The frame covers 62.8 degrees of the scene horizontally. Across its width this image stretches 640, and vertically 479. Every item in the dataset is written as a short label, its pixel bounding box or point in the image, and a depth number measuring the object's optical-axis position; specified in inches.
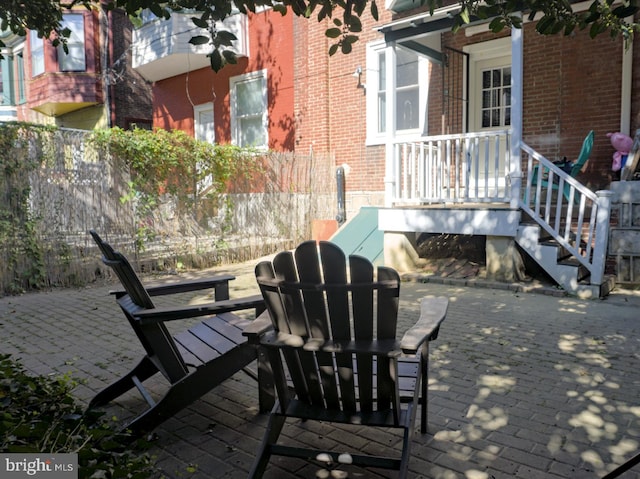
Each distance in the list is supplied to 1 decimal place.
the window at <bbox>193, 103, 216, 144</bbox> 577.6
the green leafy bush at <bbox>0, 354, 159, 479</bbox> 85.1
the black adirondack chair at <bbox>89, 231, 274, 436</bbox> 110.2
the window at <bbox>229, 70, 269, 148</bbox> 518.3
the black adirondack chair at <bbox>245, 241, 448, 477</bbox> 88.0
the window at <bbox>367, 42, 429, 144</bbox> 403.9
